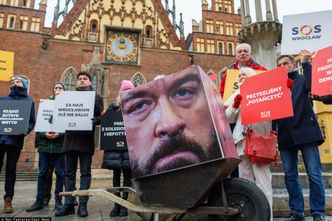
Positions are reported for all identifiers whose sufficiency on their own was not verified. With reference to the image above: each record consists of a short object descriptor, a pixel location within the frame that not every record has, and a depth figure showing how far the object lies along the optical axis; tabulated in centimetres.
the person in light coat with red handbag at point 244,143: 269
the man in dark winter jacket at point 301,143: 286
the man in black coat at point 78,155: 357
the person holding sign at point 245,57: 328
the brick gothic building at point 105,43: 1670
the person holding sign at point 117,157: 374
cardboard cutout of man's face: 218
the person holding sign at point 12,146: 370
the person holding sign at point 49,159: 393
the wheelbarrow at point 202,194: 210
